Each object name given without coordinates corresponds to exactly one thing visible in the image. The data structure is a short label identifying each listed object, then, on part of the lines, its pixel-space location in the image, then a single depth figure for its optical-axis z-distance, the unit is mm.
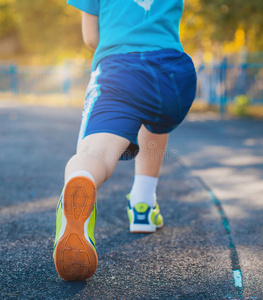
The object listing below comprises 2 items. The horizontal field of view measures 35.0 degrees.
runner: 1501
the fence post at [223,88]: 10508
